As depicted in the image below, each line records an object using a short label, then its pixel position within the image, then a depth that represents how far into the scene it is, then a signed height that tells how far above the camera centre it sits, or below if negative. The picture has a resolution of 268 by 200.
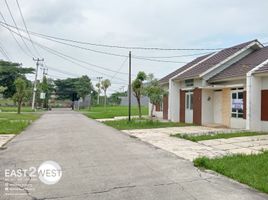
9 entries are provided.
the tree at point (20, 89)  26.75 +1.86
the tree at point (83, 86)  53.40 +4.89
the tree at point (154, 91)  15.62 +1.12
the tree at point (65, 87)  57.14 +4.75
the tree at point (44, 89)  43.89 +3.25
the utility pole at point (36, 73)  35.73 +5.39
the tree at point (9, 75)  47.92 +6.55
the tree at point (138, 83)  17.91 +1.98
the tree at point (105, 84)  52.57 +5.32
